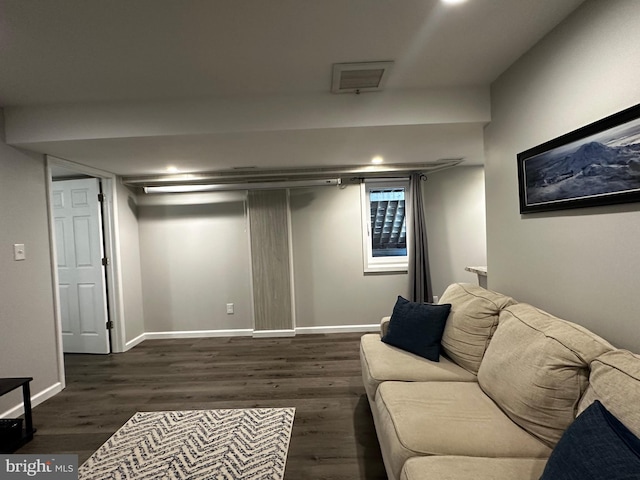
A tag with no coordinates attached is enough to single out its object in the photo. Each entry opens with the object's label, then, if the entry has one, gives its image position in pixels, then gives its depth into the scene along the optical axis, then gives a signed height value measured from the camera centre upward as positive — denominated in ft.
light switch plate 8.20 +0.00
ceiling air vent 6.61 +3.51
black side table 6.76 -3.88
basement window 14.55 +0.47
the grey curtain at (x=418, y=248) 13.52 -0.75
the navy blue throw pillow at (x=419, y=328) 7.07 -2.31
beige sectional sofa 3.71 -2.83
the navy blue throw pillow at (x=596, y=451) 2.64 -2.08
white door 12.50 -0.60
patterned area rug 5.90 -4.31
